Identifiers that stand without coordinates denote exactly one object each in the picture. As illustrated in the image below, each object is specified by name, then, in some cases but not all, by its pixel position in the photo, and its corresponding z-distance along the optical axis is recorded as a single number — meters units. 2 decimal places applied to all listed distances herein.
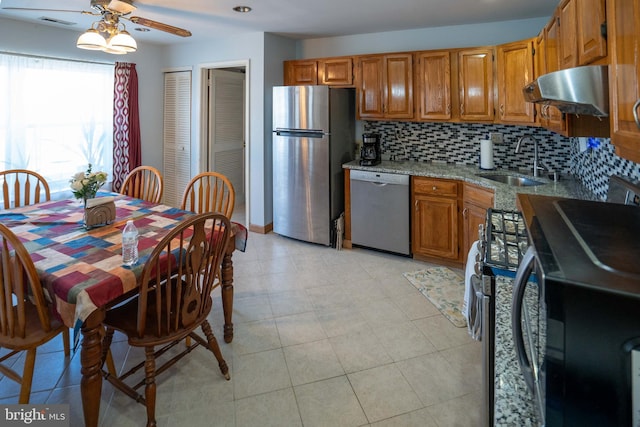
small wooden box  2.13
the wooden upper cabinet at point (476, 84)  3.36
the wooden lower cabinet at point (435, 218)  3.45
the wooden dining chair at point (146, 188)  3.06
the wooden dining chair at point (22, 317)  1.43
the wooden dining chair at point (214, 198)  2.54
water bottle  1.67
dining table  1.45
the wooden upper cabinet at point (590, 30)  1.26
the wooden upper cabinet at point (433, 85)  3.55
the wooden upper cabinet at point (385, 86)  3.75
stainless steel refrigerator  3.84
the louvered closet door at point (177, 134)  4.89
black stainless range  0.50
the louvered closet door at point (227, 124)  4.98
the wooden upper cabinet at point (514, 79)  2.96
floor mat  2.67
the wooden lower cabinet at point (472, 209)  3.02
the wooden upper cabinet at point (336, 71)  4.05
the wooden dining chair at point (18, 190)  2.75
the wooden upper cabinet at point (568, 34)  1.64
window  3.56
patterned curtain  4.45
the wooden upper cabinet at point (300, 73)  4.26
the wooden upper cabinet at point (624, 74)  0.84
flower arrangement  2.22
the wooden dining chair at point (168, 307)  1.59
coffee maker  3.93
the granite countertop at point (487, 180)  2.53
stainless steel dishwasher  3.64
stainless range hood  1.04
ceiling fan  2.27
